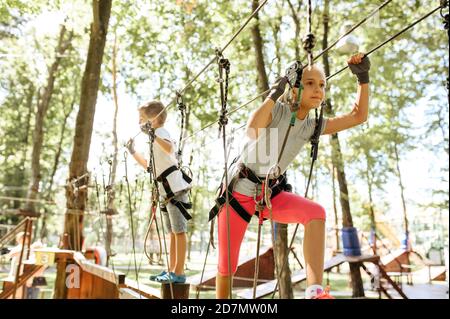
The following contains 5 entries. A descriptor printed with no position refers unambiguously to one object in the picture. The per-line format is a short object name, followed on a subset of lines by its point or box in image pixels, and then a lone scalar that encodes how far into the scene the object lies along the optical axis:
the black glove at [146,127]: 2.71
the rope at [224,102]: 1.76
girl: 1.87
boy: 3.08
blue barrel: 8.83
